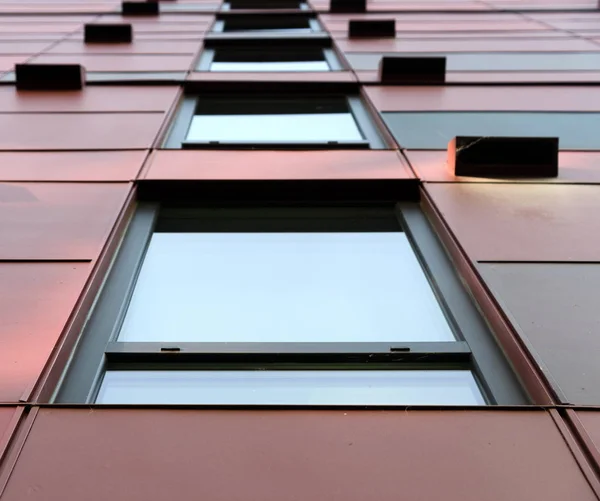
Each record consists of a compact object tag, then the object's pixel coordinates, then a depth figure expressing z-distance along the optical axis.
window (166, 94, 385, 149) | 7.83
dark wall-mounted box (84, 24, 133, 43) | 13.35
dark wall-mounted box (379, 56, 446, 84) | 10.22
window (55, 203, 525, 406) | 3.97
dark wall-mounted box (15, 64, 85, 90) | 9.81
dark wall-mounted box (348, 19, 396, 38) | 13.95
